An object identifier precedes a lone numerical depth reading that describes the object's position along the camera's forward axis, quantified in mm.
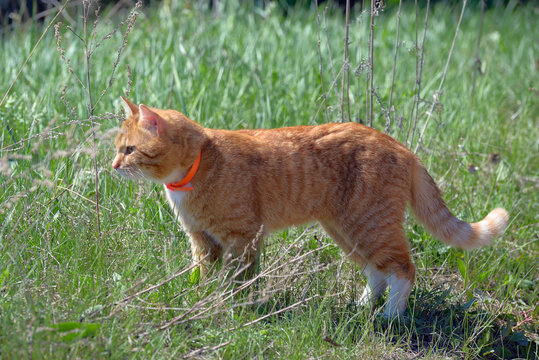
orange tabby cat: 5309
